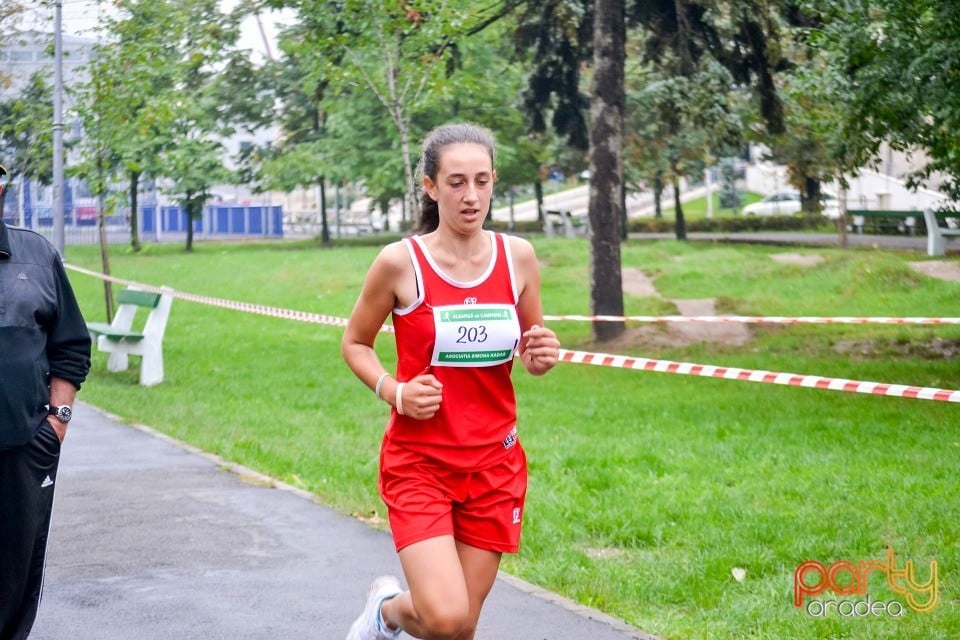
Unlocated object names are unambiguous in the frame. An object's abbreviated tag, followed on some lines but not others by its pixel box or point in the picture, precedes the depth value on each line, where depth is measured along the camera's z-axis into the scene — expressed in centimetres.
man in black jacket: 449
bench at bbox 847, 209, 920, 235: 3716
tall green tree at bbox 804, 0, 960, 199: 1198
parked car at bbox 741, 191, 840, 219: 6638
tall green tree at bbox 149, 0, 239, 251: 1916
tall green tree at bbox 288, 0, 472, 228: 1775
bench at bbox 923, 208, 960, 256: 2908
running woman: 426
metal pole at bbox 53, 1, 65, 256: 1917
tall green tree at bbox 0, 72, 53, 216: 2044
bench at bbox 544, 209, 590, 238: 4424
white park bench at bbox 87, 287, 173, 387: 1578
